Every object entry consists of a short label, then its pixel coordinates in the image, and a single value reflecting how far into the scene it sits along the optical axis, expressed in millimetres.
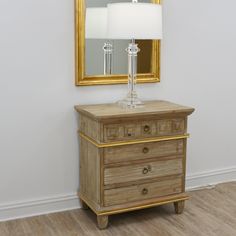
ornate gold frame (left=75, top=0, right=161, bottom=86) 2947
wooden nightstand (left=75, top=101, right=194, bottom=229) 2756
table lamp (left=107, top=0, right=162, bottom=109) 2736
